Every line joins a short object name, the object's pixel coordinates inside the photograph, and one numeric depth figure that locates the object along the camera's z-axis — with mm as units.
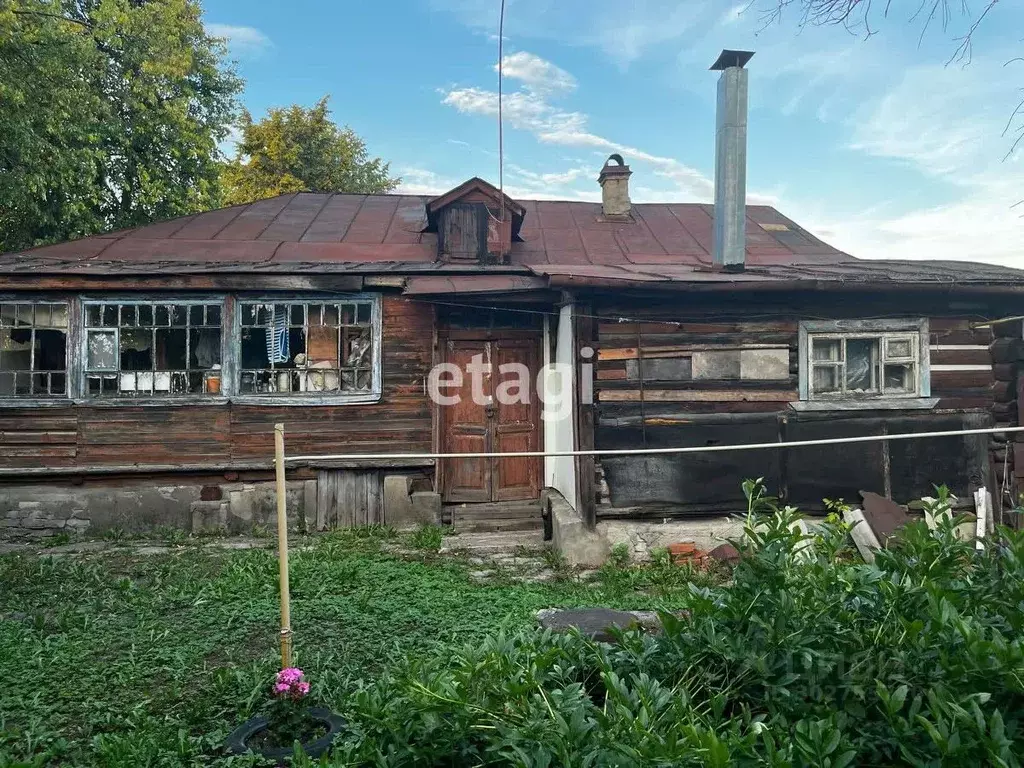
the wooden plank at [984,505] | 7738
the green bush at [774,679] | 1956
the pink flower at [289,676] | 3406
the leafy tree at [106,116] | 10633
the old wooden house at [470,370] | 7656
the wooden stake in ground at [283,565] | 3645
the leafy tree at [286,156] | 19672
